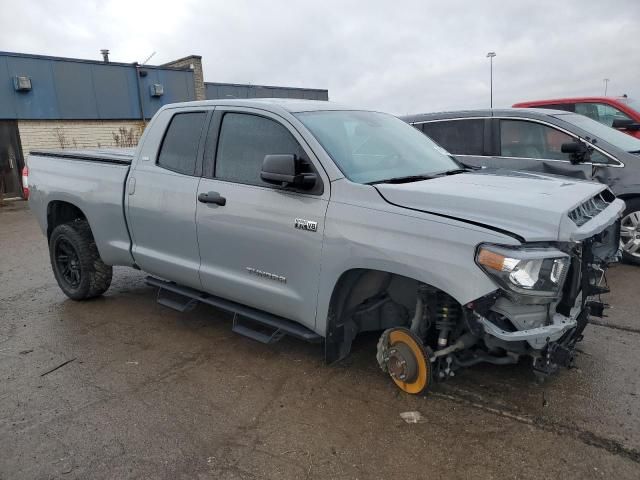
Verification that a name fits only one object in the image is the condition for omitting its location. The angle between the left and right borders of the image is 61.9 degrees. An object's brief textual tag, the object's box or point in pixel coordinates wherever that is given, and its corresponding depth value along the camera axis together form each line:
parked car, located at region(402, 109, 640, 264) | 6.00
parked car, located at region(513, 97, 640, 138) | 8.24
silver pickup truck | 2.82
